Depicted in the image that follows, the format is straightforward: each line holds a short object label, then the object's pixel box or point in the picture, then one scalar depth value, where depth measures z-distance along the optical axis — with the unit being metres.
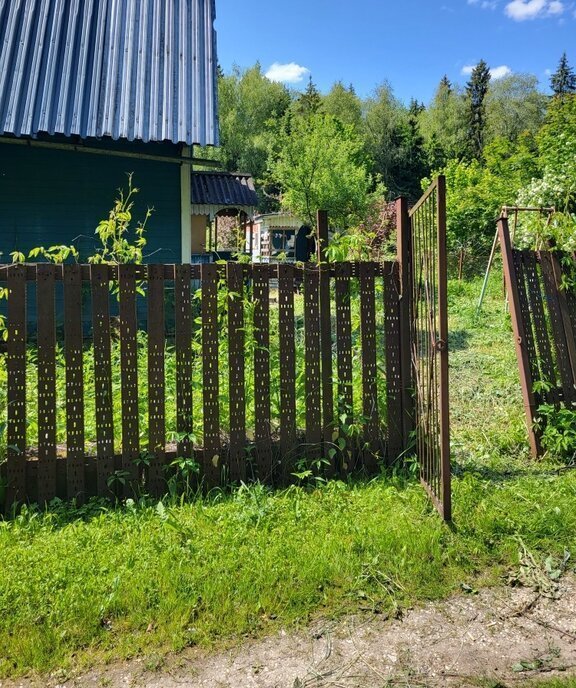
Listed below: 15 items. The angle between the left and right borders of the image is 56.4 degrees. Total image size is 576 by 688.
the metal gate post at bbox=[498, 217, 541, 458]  4.05
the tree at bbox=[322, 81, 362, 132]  49.72
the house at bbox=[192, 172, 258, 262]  15.31
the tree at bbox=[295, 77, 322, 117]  49.20
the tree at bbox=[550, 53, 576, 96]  55.47
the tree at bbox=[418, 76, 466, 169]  46.56
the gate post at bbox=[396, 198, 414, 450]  3.62
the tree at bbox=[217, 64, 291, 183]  45.06
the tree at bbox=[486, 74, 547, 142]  46.66
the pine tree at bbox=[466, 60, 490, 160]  47.89
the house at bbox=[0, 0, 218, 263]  7.85
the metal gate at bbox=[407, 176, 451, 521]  2.89
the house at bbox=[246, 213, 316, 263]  32.97
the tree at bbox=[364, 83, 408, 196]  44.44
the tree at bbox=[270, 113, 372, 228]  28.70
